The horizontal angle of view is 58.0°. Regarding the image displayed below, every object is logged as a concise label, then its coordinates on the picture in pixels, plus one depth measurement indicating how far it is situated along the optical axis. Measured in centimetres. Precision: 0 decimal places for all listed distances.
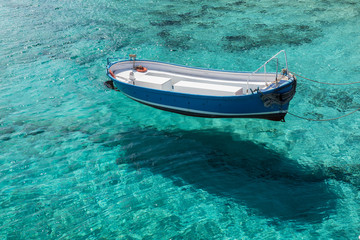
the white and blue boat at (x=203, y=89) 1641
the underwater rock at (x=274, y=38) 2916
